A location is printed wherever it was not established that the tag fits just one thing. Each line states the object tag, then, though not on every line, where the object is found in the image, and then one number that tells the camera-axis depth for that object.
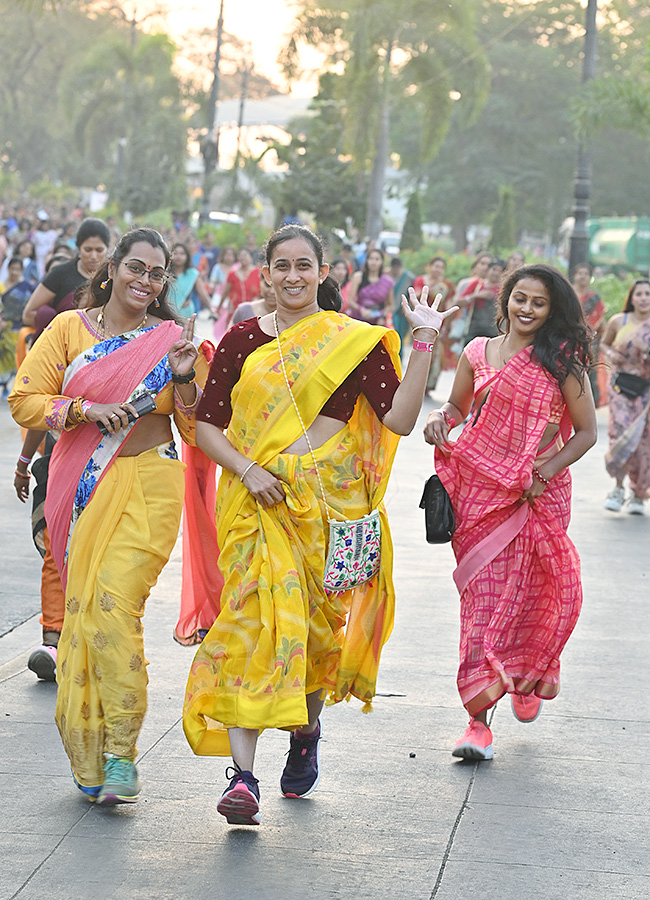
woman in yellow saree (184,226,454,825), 4.14
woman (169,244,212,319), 14.42
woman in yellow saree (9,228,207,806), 4.34
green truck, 37.00
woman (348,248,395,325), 16.41
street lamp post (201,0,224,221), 38.72
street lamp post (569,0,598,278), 20.80
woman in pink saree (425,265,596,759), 5.20
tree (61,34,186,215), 50.66
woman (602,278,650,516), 10.40
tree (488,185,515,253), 43.16
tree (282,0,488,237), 34.53
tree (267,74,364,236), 34.25
